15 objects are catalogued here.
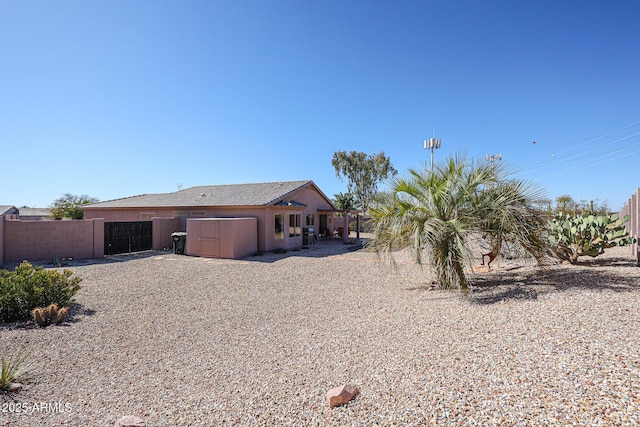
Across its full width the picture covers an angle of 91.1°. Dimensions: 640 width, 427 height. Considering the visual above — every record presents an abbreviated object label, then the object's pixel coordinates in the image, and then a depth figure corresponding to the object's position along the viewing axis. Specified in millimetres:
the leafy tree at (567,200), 31038
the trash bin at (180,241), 16288
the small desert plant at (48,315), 5762
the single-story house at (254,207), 17766
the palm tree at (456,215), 6723
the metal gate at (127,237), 15828
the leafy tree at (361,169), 41312
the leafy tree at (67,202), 34531
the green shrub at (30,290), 6066
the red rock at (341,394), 3117
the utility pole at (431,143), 26656
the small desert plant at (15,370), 3695
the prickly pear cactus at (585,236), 8852
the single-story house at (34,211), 44309
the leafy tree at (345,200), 26141
